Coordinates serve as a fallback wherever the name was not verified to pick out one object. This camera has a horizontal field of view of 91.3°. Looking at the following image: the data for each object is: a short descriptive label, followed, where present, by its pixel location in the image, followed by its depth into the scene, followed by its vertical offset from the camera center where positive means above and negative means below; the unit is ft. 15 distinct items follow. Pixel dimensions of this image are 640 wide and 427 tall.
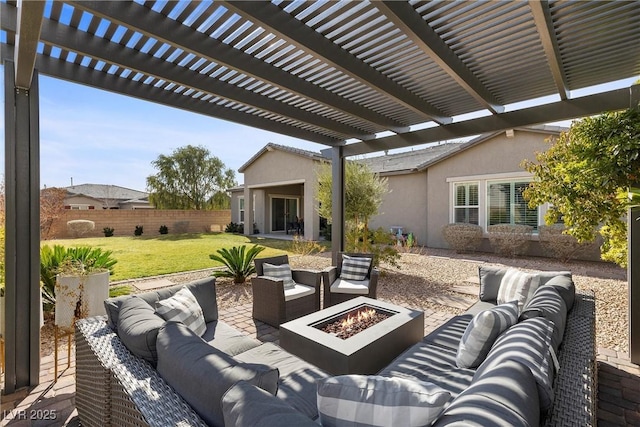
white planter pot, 10.84 -2.84
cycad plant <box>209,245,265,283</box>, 23.20 -3.51
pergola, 8.55 +5.50
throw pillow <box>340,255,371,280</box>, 17.83 -3.01
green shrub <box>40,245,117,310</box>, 14.82 -2.14
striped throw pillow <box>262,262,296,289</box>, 16.01 -2.91
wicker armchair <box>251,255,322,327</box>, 14.32 -3.85
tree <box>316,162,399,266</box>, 27.22 +1.14
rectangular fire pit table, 9.09 -3.97
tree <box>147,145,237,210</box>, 74.79 +8.84
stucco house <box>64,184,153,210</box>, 92.25 +6.53
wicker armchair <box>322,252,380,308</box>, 16.44 -3.85
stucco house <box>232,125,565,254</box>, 35.53 +4.48
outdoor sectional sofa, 4.16 -2.90
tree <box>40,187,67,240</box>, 43.88 +1.71
